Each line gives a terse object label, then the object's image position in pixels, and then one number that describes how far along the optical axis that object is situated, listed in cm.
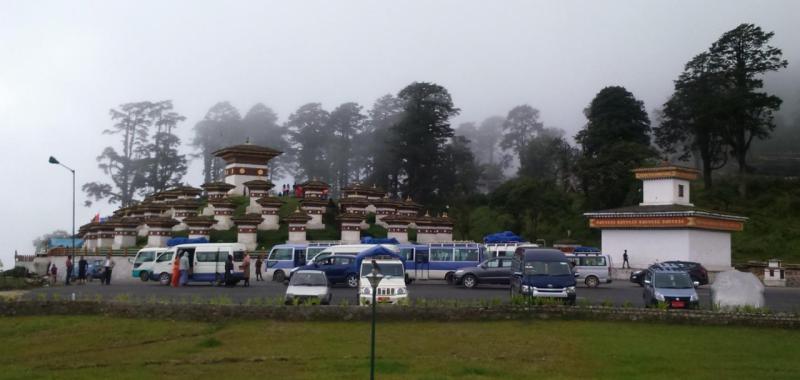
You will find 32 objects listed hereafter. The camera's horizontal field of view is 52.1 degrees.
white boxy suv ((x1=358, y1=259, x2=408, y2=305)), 2589
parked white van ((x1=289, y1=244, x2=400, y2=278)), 4009
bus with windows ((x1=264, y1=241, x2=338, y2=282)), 4278
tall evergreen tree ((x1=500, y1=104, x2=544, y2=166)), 10606
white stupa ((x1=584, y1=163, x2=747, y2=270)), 4878
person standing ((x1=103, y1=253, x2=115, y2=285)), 4250
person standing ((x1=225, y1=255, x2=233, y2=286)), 3800
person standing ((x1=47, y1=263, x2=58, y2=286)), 4692
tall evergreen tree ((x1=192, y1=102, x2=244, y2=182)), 10302
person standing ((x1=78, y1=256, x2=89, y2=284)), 4428
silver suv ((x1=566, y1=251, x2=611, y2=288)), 3928
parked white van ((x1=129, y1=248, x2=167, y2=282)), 4350
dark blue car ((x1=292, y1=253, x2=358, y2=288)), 3762
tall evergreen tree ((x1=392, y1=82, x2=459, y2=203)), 7681
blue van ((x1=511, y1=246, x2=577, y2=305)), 2681
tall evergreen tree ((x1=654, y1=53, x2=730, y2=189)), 6694
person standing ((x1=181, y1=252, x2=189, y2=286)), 3874
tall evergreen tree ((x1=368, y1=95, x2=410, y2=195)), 8300
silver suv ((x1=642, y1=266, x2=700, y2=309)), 2511
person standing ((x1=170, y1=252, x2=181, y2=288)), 3847
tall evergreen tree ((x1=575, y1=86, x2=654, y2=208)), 6575
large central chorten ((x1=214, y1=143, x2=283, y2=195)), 6438
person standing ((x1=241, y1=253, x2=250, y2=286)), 3806
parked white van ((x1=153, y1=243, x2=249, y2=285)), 3909
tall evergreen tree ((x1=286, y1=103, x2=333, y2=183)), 9631
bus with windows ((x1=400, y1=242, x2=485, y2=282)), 4150
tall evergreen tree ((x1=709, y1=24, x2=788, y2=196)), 6538
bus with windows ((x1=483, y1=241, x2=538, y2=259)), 4374
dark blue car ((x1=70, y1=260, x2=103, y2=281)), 4835
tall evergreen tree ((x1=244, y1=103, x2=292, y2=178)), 10338
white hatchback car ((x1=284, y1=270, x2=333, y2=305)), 2595
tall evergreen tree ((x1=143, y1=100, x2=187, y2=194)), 9006
